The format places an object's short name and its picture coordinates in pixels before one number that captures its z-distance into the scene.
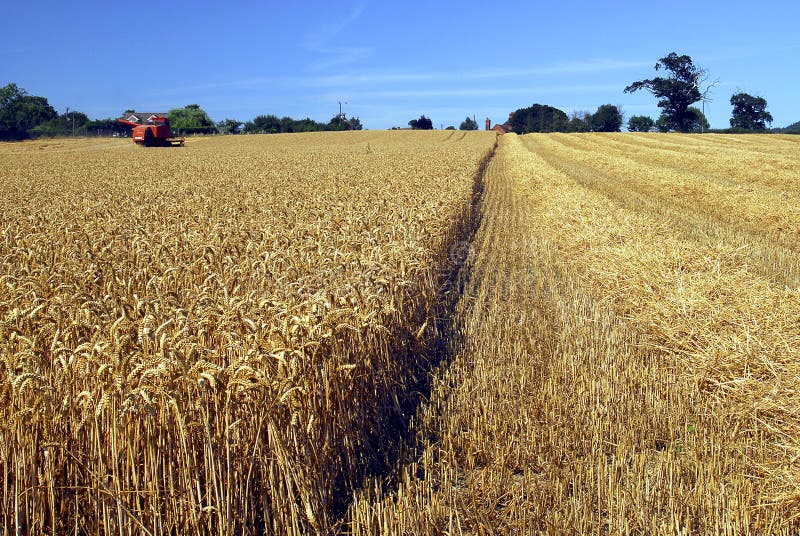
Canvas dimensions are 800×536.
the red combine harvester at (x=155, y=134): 49.72
